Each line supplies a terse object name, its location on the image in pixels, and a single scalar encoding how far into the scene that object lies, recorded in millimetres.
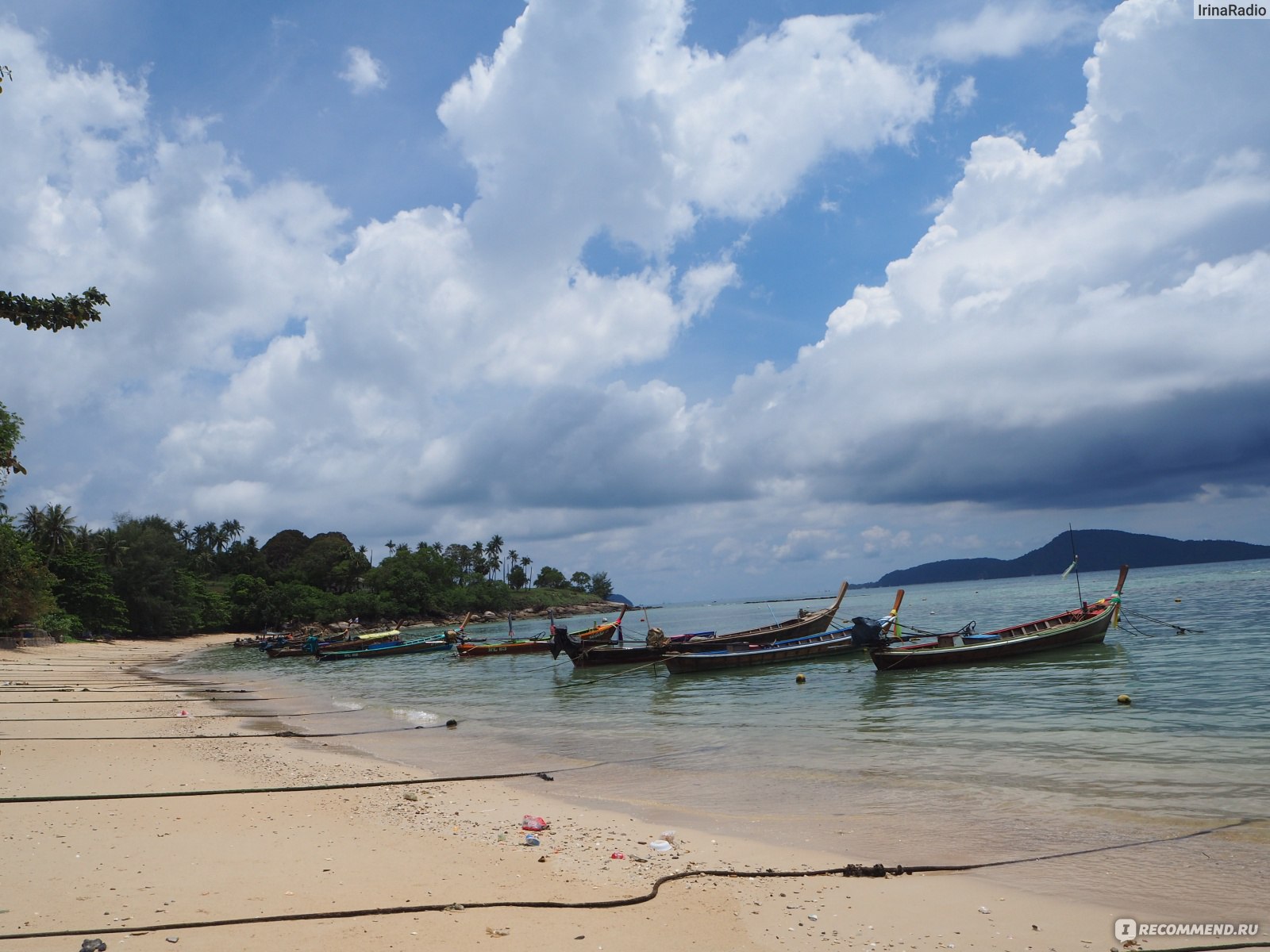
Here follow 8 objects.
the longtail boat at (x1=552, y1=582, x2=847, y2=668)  33188
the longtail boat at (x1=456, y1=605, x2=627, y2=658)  47062
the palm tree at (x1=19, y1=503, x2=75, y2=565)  69875
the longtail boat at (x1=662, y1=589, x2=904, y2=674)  28922
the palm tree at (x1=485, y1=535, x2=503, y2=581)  153750
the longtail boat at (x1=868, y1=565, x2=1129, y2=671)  26531
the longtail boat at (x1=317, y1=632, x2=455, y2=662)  52375
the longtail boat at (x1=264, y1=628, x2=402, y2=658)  53938
